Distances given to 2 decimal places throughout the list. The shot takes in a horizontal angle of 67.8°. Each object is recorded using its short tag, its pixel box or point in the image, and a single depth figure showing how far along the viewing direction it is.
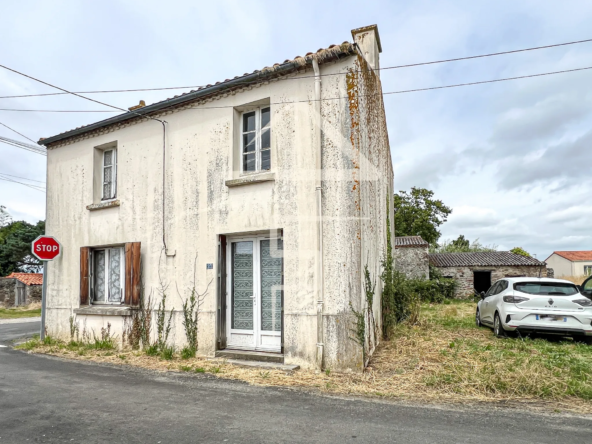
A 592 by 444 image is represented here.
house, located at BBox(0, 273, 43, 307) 28.84
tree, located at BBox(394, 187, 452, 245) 43.69
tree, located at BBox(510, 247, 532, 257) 55.12
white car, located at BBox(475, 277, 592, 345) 8.95
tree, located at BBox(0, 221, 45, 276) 38.94
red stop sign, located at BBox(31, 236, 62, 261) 10.66
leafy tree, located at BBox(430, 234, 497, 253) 40.28
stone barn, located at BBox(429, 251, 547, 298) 27.62
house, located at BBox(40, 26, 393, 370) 7.39
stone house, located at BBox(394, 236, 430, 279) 26.70
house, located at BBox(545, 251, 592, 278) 65.19
